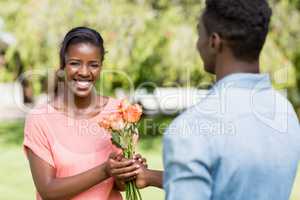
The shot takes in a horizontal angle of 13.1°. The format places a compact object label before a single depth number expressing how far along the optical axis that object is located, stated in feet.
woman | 13.17
